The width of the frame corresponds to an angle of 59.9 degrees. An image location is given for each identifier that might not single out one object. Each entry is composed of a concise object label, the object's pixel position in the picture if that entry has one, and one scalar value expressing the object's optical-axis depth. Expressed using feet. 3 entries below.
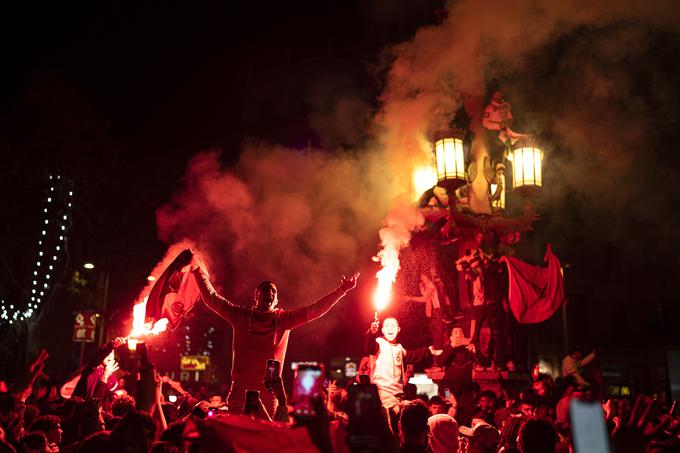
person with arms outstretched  16.21
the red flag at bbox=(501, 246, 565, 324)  32.27
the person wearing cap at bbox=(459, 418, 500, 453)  15.52
